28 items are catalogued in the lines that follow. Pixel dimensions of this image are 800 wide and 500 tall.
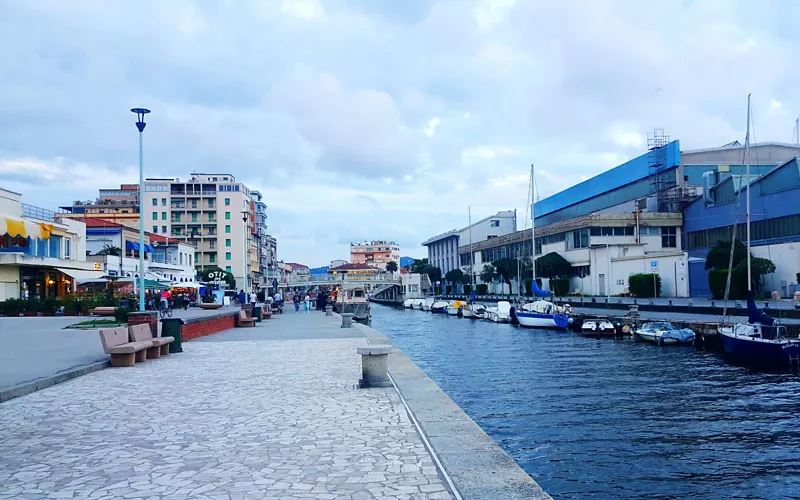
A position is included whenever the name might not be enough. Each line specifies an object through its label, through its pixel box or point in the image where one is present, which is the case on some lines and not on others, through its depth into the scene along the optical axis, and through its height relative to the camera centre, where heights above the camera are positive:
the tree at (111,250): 55.04 +2.76
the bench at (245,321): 32.22 -2.05
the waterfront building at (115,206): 90.12 +12.61
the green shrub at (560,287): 68.50 -1.50
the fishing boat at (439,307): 78.38 -3.86
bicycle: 31.17 -1.50
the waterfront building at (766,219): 44.19 +3.85
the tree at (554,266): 68.69 +0.74
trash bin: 18.19 -1.40
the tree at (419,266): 135.32 +2.08
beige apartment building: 100.25 +9.78
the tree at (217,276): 70.19 +0.48
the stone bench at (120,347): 14.57 -1.48
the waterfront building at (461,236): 108.62 +6.89
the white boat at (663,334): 31.83 -3.19
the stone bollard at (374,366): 11.82 -1.65
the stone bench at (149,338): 16.06 -1.44
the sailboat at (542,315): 45.34 -3.03
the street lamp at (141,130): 19.72 +4.66
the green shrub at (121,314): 25.92 -1.29
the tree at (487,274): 91.03 +0.06
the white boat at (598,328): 37.91 -3.34
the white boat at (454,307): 70.09 -3.62
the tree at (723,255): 44.12 +0.99
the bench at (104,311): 33.03 -1.44
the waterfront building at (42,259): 38.28 +1.55
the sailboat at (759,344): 23.56 -2.83
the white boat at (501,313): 56.34 -3.48
